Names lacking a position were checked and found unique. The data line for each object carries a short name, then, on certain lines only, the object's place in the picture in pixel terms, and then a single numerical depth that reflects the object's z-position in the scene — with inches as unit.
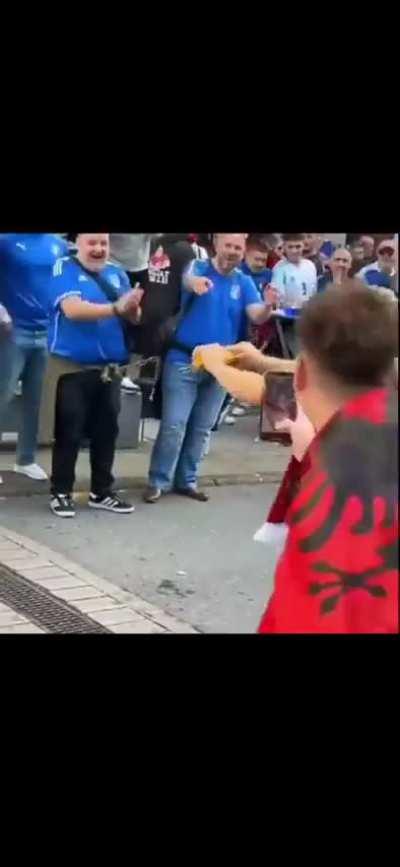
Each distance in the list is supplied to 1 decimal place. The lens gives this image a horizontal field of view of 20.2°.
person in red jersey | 72.1
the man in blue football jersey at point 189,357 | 208.2
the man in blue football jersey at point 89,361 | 200.5
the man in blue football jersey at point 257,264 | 206.5
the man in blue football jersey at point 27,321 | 210.7
